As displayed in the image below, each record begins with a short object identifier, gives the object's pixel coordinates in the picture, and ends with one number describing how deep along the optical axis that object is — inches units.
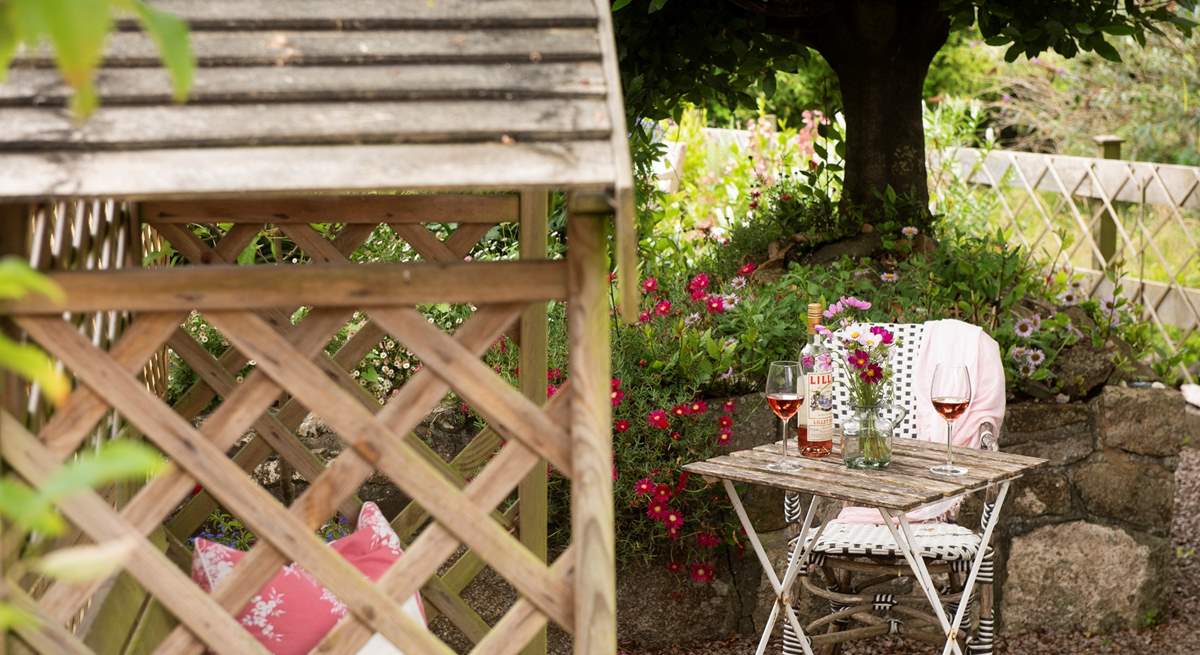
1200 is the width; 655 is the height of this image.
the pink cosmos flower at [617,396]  168.9
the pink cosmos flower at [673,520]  165.9
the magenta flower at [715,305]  178.1
